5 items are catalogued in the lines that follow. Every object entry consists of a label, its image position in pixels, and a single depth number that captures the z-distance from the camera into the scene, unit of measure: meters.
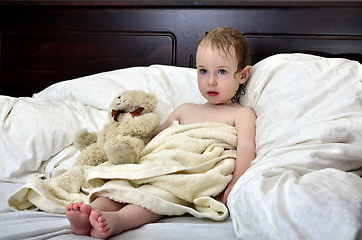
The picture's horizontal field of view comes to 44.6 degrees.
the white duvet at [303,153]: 0.81
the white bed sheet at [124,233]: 0.95
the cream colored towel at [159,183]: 1.09
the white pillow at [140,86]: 1.61
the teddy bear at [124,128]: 1.35
